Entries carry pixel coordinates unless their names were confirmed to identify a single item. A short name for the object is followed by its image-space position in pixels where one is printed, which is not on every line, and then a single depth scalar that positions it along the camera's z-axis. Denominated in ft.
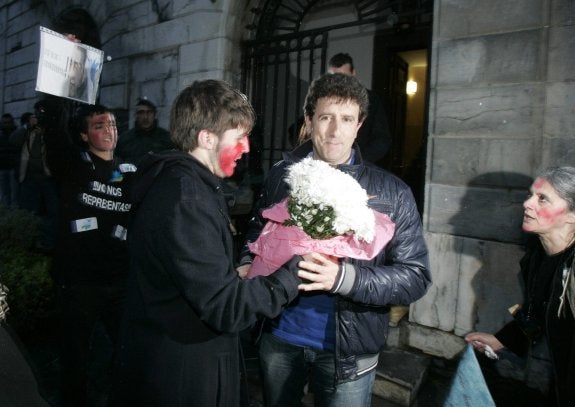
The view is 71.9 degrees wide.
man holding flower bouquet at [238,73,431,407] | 5.47
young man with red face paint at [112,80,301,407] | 4.92
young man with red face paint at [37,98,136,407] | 9.62
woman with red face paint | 6.71
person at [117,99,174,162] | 19.52
